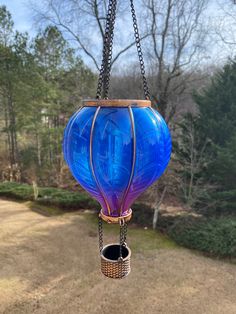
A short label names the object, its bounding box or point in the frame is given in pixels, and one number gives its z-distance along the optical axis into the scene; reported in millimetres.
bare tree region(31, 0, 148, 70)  8078
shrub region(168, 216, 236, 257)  5164
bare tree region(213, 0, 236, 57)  7169
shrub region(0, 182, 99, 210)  7699
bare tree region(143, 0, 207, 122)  7816
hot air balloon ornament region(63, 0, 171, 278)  1154
